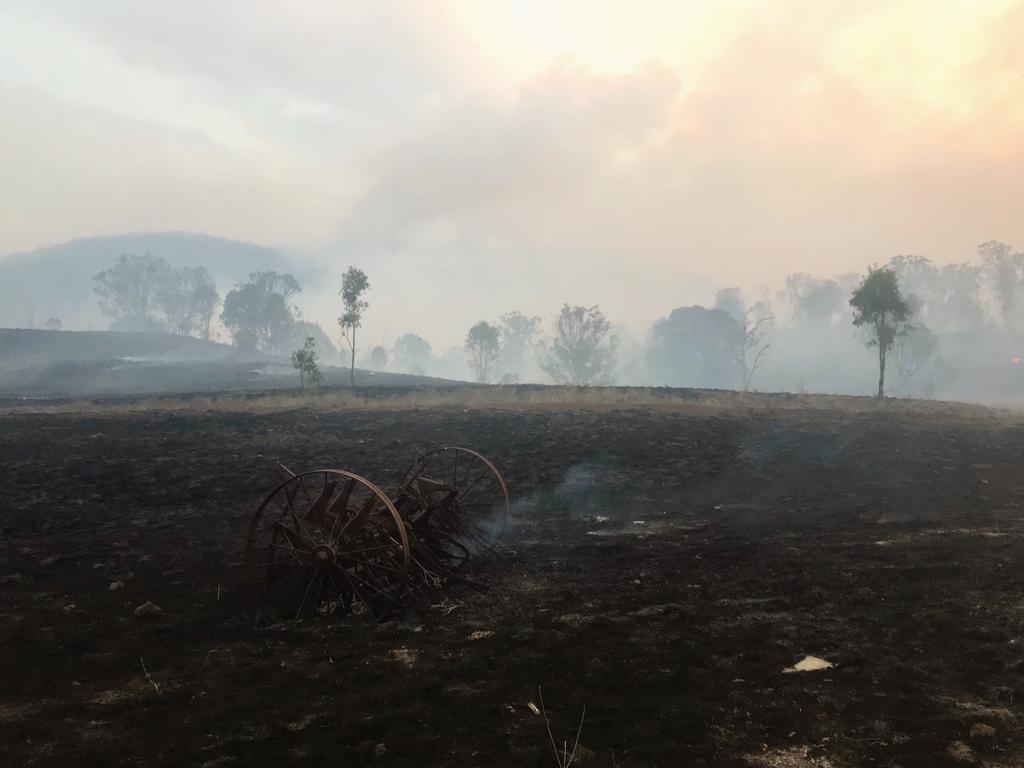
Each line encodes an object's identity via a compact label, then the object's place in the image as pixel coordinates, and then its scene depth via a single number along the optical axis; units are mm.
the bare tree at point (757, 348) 121531
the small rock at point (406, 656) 7703
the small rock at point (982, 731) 5578
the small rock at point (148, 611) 9477
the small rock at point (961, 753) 5227
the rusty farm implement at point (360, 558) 9547
